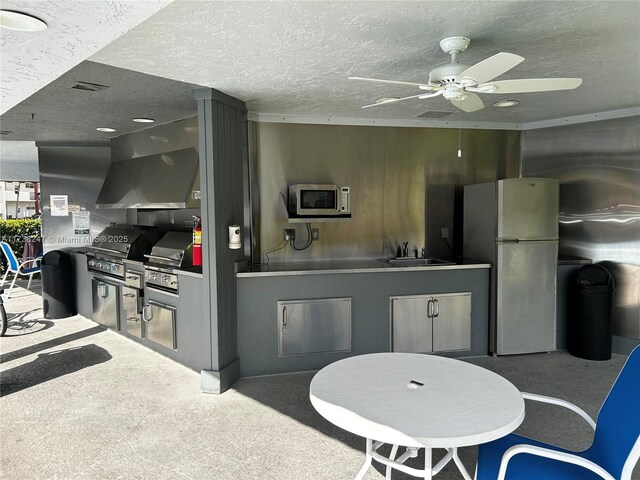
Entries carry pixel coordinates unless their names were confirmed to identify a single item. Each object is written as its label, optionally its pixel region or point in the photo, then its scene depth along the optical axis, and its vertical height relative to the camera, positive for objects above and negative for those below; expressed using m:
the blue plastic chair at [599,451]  1.48 -0.88
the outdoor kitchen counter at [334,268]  3.82 -0.51
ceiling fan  2.10 +0.70
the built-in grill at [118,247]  4.80 -0.35
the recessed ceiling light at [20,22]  1.61 +0.77
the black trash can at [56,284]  5.68 -0.88
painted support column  3.46 -0.06
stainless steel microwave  4.36 +0.15
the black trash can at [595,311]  4.18 -0.97
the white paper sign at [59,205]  6.23 +0.19
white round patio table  1.52 -0.76
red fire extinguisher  3.80 -0.27
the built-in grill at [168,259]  4.00 -0.42
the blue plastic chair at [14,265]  6.31 -0.69
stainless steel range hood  4.53 +0.40
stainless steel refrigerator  4.25 -0.49
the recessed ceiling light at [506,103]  4.00 +1.04
